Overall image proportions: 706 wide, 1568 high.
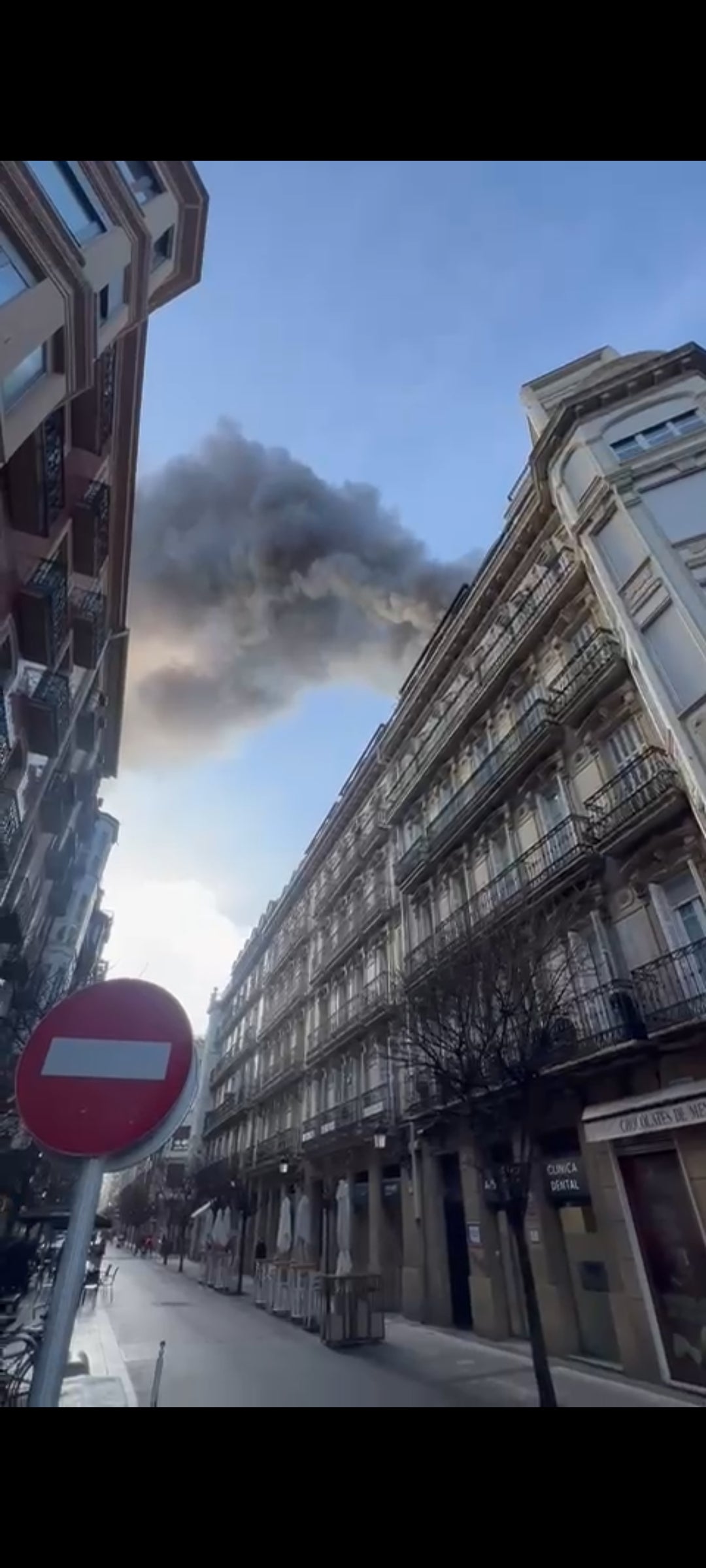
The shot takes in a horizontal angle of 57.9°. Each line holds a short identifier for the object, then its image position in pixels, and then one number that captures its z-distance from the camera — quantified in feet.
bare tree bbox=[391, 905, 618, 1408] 26.73
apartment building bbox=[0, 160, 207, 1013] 29.68
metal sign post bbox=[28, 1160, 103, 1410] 4.67
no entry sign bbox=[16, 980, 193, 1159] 5.82
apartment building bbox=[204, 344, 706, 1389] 28.84
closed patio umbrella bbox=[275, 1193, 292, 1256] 56.08
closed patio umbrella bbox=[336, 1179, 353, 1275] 45.75
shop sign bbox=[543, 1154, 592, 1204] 32.32
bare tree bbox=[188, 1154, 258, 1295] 82.17
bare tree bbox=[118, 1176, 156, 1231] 169.58
